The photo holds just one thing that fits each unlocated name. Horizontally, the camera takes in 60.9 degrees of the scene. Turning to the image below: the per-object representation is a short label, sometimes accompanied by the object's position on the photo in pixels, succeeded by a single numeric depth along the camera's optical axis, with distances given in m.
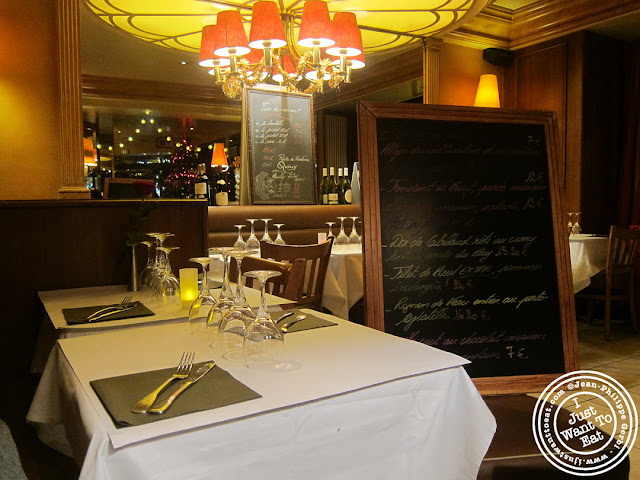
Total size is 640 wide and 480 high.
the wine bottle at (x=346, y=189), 5.35
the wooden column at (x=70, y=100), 3.64
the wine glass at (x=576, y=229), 5.21
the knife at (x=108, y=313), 1.57
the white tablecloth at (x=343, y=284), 3.69
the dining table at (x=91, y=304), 1.51
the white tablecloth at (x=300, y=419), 0.81
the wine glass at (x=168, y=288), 1.86
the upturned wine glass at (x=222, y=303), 1.32
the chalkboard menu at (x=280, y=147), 5.05
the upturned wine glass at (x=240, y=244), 3.78
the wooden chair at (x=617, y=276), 4.66
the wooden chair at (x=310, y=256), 2.92
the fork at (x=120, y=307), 1.62
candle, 1.71
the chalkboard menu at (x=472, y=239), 1.77
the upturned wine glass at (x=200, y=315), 1.36
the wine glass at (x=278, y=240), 4.11
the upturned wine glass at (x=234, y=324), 1.21
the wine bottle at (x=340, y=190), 5.54
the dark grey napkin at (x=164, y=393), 0.84
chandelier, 3.89
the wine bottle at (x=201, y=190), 4.70
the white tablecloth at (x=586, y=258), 4.69
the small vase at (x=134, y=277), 2.23
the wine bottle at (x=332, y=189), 5.39
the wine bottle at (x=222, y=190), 4.98
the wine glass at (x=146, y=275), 2.01
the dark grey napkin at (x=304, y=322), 1.42
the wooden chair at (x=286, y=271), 2.41
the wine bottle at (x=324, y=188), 5.53
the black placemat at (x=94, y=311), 1.58
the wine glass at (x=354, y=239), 4.42
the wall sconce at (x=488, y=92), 5.85
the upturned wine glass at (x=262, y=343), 1.10
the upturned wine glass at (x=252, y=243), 4.02
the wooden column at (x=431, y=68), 5.89
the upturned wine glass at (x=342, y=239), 4.36
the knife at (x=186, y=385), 0.85
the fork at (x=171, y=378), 0.86
